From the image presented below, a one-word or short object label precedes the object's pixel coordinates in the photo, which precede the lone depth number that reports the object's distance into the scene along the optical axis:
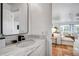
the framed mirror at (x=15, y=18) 1.57
